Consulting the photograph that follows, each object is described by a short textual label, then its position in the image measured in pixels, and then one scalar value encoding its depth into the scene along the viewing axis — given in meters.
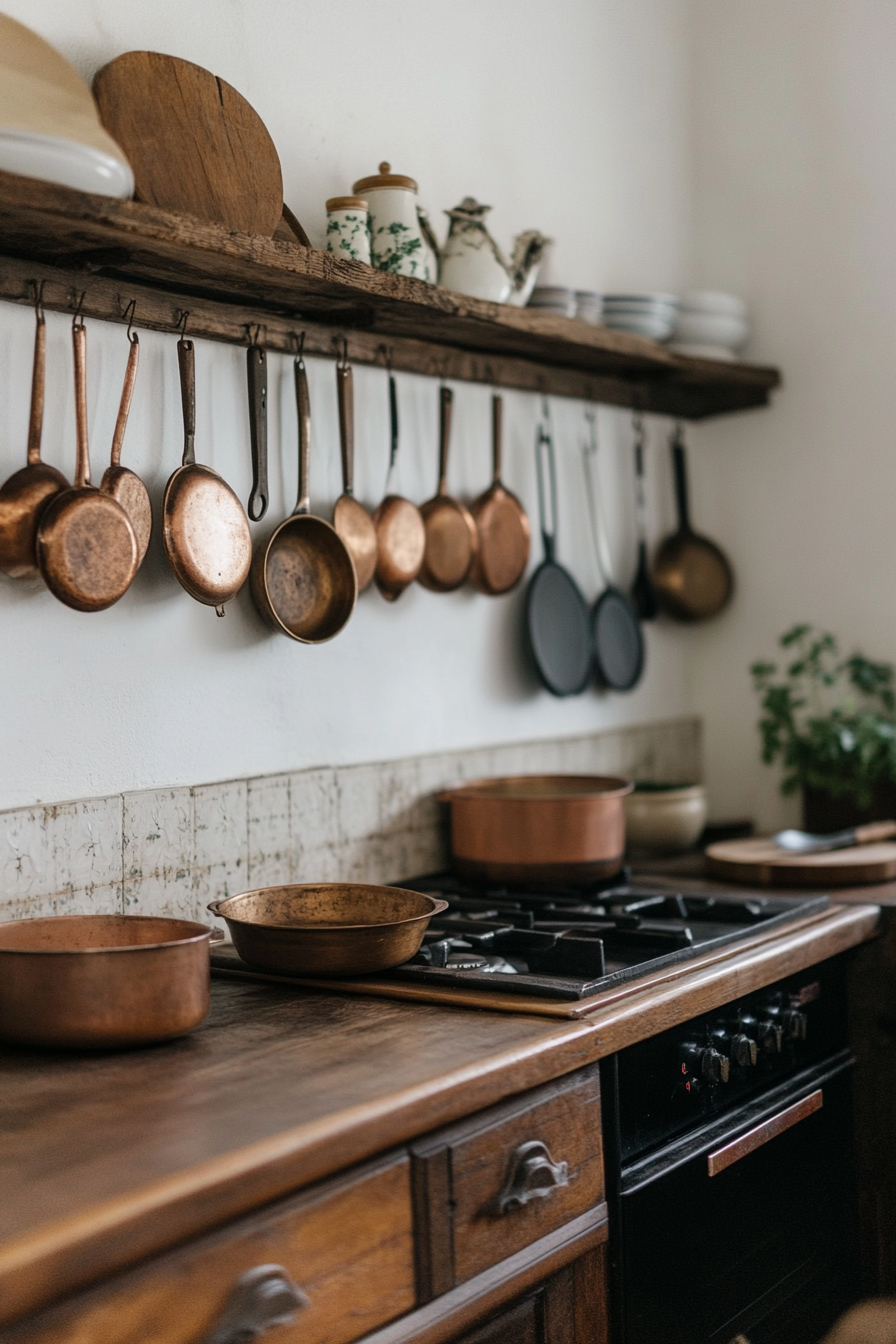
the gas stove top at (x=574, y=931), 1.49
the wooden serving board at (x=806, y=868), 2.15
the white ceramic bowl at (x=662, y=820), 2.39
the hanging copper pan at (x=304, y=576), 1.84
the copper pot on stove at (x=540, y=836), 2.01
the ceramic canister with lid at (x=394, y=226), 1.90
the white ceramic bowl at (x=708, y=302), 2.66
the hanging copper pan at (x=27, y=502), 1.52
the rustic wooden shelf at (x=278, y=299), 1.43
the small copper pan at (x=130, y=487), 1.62
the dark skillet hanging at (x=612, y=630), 2.57
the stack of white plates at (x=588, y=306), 2.36
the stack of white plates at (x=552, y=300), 2.24
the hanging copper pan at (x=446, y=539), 2.15
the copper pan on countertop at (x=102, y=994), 1.22
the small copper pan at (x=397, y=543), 2.04
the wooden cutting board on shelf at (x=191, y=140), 1.61
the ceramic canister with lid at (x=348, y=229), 1.82
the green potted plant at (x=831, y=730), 2.49
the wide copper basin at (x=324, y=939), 1.45
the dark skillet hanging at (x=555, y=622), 2.40
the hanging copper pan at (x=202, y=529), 1.68
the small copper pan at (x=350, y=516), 1.96
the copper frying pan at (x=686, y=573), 2.80
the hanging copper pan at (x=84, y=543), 1.52
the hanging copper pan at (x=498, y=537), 2.26
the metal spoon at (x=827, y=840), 2.32
